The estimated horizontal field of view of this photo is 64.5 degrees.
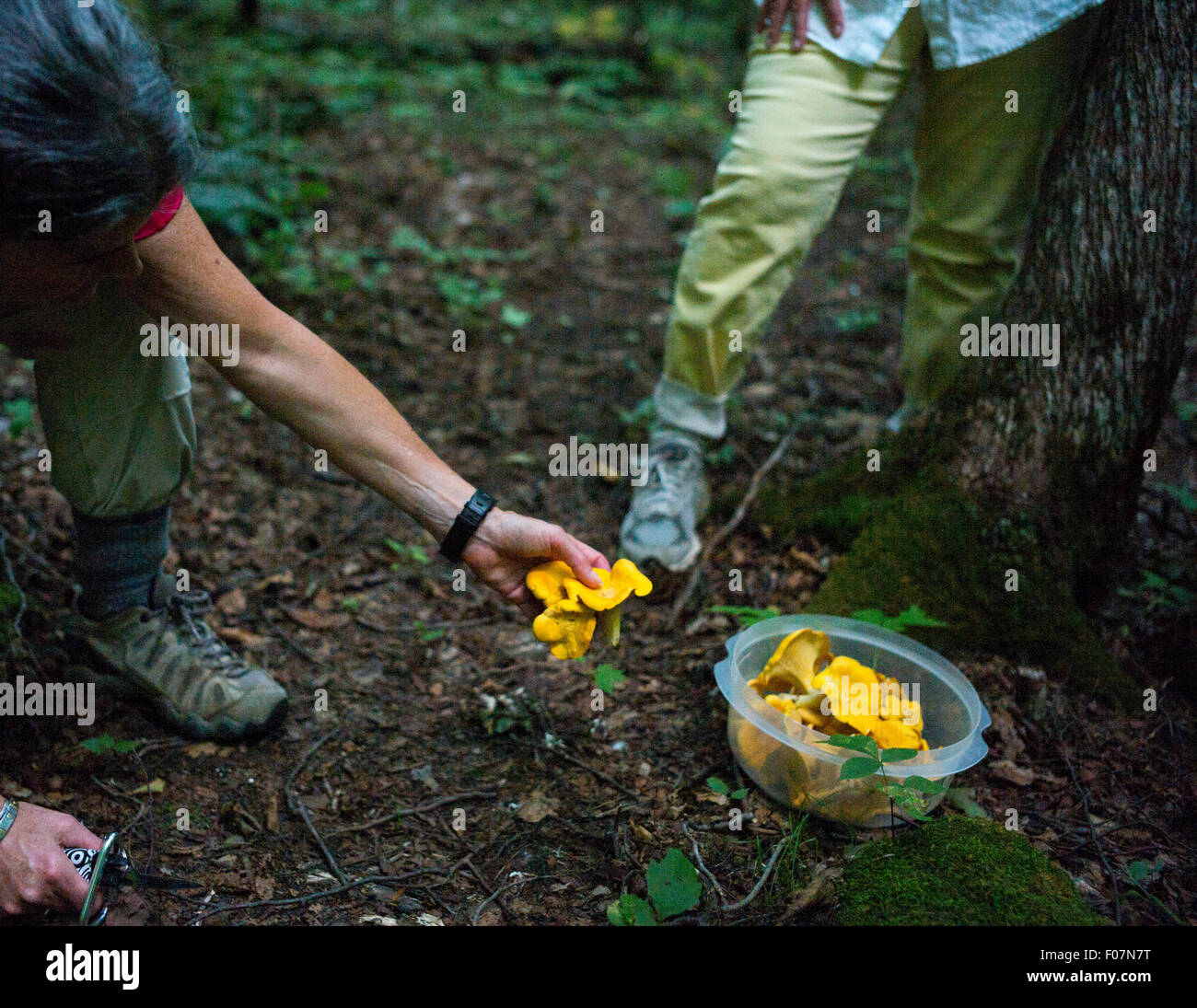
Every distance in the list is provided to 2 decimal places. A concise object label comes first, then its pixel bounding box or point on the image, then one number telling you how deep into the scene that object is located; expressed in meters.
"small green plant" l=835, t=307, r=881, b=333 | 4.34
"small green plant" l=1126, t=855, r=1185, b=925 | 1.89
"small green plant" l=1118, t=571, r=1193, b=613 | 2.64
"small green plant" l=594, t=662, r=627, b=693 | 2.23
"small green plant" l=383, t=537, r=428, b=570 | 3.02
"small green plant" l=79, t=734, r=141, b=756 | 2.15
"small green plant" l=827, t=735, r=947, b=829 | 1.79
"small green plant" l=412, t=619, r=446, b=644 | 2.71
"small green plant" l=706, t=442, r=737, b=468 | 3.32
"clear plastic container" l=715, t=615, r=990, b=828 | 1.94
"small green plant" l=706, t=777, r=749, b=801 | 2.09
